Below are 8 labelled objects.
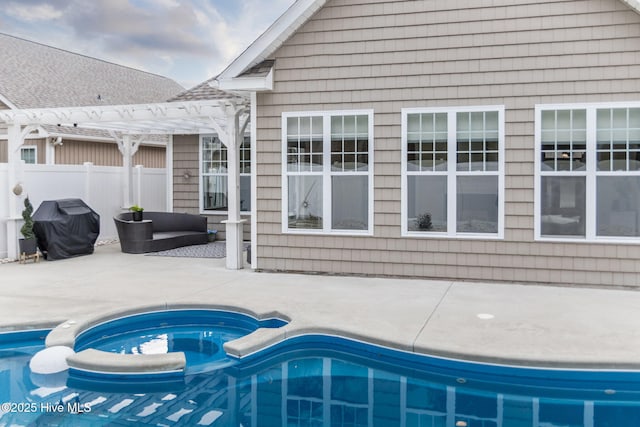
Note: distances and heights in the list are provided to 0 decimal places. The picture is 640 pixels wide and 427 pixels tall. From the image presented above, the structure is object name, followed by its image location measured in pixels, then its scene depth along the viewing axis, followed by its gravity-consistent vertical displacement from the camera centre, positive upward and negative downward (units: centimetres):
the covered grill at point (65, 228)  1020 -36
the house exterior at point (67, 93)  1521 +337
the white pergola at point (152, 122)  920 +157
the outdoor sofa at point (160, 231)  1109 -48
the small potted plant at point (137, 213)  1146 -9
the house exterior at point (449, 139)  742 +97
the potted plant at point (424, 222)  813 -17
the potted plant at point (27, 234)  983 -45
